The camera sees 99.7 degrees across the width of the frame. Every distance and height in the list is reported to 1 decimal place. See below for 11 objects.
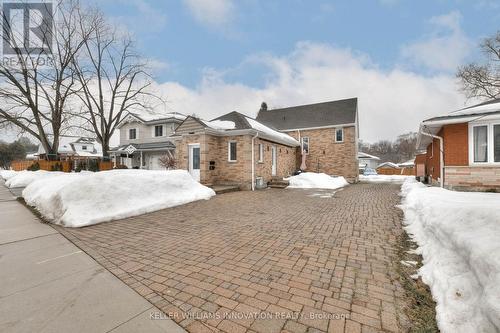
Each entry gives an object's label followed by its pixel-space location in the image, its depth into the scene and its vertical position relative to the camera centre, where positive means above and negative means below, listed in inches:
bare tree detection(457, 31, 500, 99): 713.6 +304.3
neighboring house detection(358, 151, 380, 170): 1900.8 +35.6
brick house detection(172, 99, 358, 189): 477.4 +54.9
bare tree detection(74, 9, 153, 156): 661.3 +287.7
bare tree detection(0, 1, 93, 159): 595.8 +261.3
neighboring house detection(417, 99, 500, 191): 299.4 +23.8
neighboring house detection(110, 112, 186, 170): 896.3 +125.7
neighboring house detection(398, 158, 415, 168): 1834.9 -13.0
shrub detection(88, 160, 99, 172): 643.3 +0.3
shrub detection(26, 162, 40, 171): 666.5 -1.3
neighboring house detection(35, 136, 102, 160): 1649.1 +162.8
